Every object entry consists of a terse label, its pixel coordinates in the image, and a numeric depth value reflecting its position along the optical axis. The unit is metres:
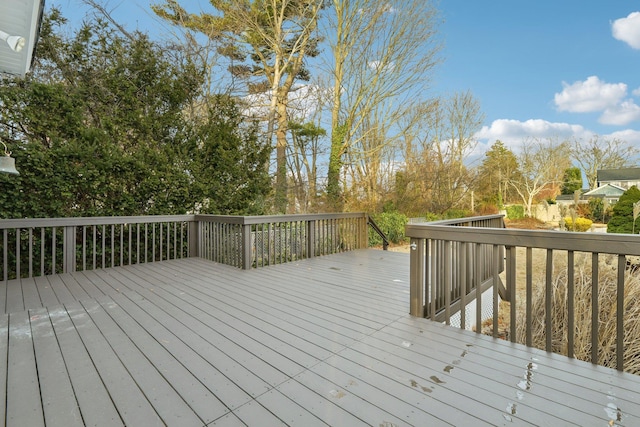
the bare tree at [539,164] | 19.47
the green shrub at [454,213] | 11.51
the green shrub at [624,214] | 6.88
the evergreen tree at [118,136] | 4.66
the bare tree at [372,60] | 9.57
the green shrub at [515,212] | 18.21
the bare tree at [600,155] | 20.56
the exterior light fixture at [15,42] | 2.33
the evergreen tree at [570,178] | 20.52
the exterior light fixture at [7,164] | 3.09
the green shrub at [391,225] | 10.14
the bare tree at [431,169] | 11.28
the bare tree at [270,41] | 9.13
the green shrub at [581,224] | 8.77
